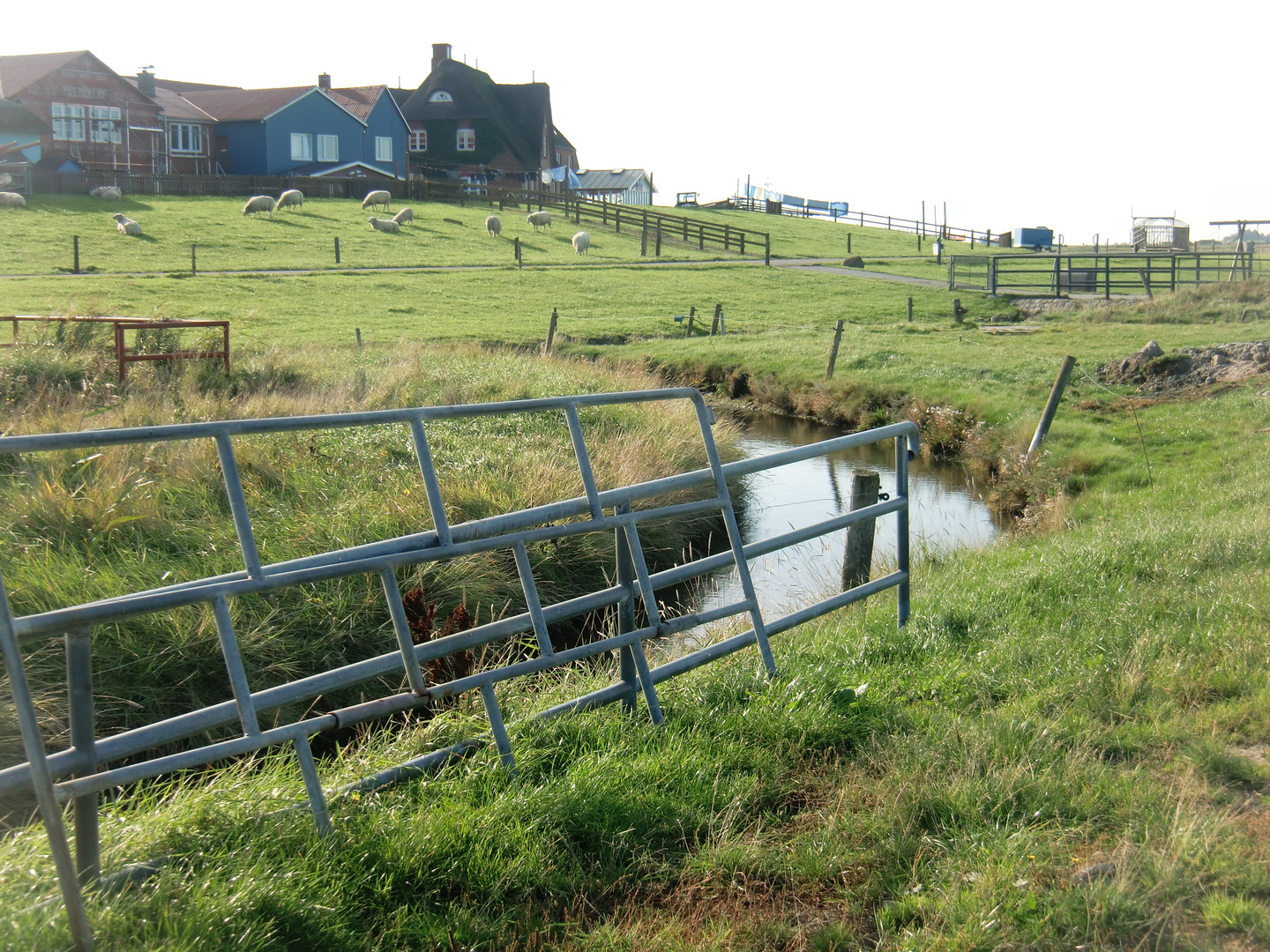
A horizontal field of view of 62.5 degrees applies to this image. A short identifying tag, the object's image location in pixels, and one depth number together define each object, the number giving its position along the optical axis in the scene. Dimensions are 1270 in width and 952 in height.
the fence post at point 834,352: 21.21
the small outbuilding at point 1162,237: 62.34
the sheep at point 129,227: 41.91
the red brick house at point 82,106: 55.06
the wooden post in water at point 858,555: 9.11
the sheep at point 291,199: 52.81
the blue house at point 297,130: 62.38
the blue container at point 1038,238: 70.00
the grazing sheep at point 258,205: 50.28
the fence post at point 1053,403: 14.80
